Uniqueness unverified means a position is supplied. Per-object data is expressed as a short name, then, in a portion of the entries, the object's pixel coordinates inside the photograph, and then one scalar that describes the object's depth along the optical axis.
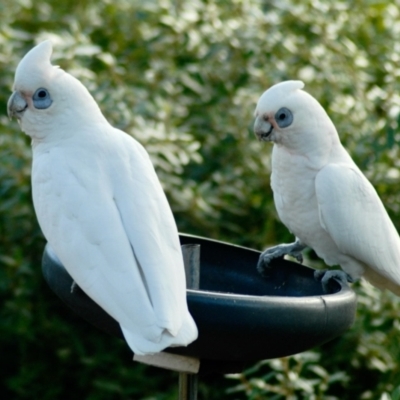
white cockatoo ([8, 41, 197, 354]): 4.30
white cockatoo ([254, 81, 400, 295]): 4.53
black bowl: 4.29
